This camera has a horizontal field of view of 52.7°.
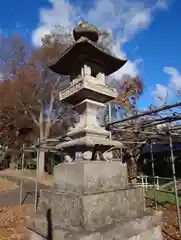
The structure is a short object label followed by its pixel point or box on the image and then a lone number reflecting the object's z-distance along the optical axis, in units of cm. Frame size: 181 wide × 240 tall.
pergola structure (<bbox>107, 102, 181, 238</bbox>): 477
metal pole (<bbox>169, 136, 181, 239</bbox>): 451
